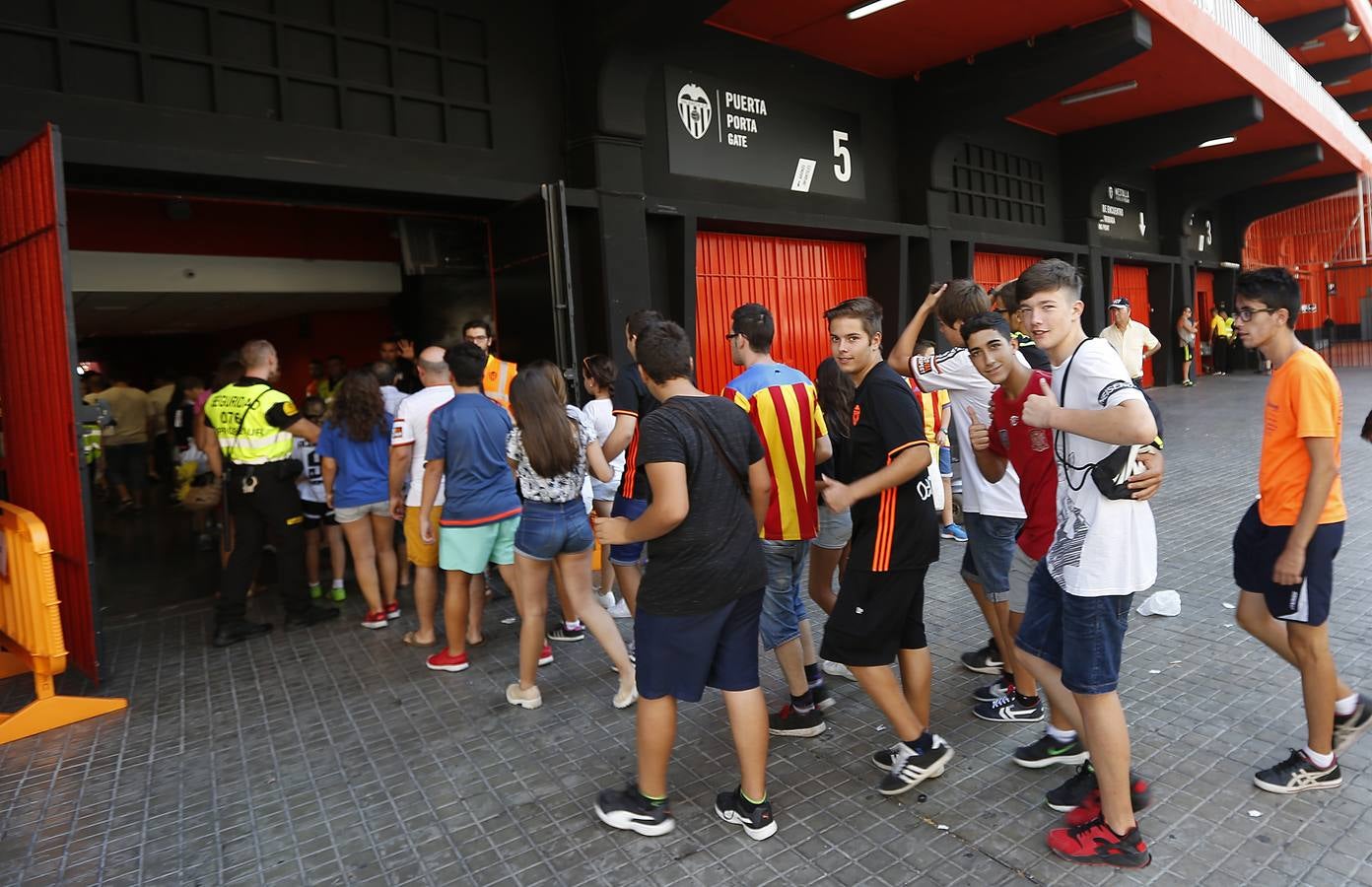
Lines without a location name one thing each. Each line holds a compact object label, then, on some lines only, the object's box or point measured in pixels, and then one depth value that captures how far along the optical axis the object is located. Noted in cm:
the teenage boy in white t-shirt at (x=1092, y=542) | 253
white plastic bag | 484
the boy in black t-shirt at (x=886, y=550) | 302
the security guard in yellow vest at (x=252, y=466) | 521
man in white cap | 804
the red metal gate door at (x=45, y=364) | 434
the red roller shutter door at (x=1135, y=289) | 1758
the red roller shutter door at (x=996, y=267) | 1284
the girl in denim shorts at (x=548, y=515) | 389
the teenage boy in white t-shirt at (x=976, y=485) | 363
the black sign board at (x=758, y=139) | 844
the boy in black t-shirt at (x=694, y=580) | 279
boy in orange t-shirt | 284
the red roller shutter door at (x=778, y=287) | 891
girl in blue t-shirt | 546
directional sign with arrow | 1586
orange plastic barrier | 411
